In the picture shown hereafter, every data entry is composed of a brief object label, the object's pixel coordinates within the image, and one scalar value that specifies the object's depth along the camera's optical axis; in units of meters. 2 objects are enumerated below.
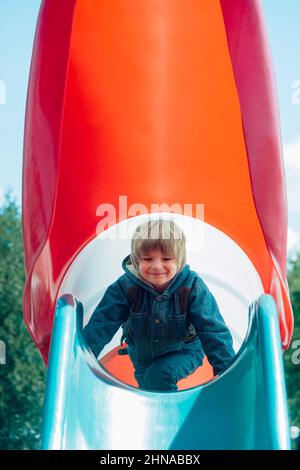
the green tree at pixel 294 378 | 10.84
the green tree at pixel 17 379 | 11.73
